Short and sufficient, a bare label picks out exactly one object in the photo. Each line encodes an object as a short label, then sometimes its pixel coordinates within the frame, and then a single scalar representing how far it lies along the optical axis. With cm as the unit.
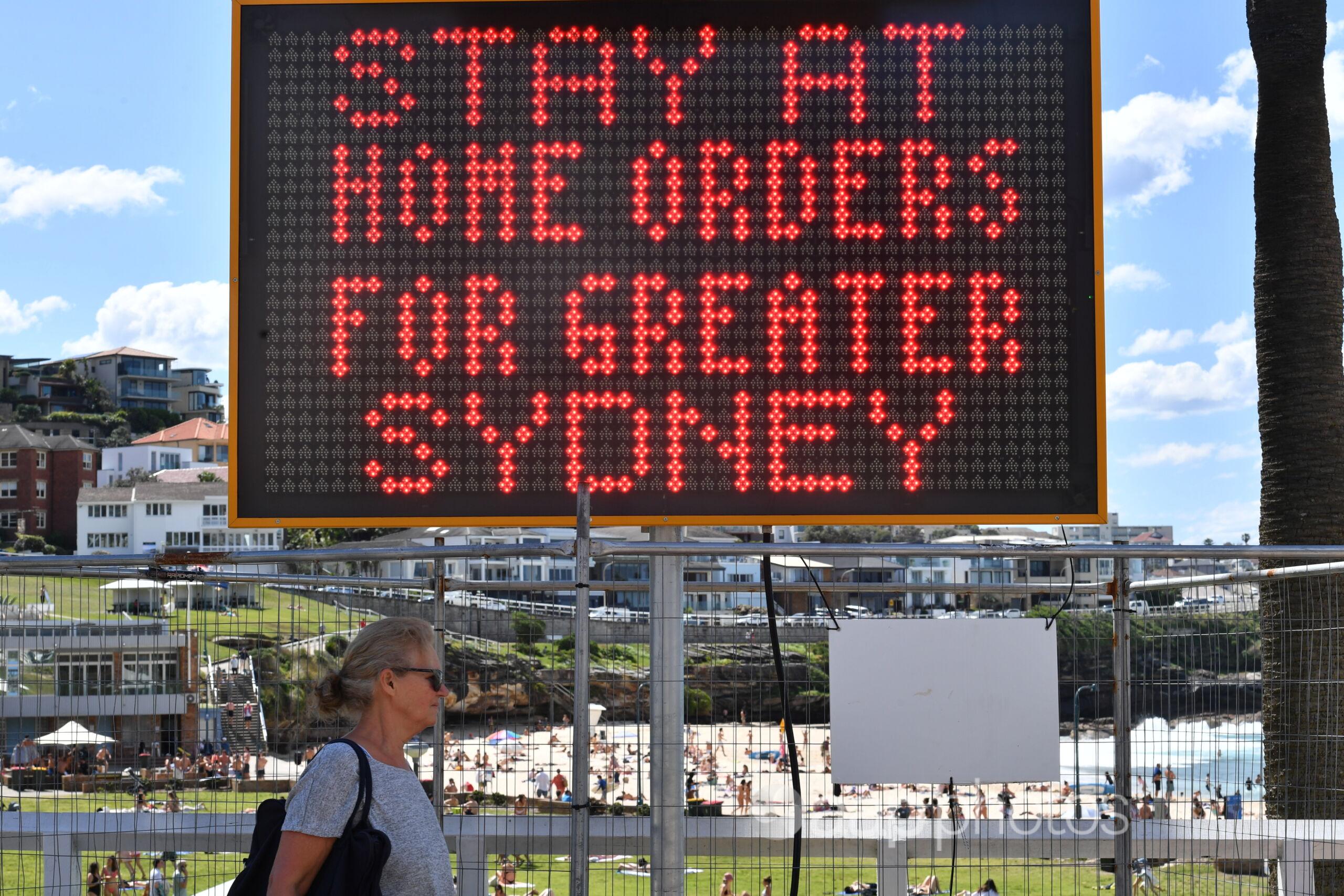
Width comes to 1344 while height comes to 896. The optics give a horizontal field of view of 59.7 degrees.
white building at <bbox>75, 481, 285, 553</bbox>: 7475
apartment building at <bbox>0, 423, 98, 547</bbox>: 8544
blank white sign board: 448
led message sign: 459
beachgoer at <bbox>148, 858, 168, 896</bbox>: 819
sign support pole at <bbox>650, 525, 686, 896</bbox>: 465
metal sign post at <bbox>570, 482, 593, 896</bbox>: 391
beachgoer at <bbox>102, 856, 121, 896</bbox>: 624
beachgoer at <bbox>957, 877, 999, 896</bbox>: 524
